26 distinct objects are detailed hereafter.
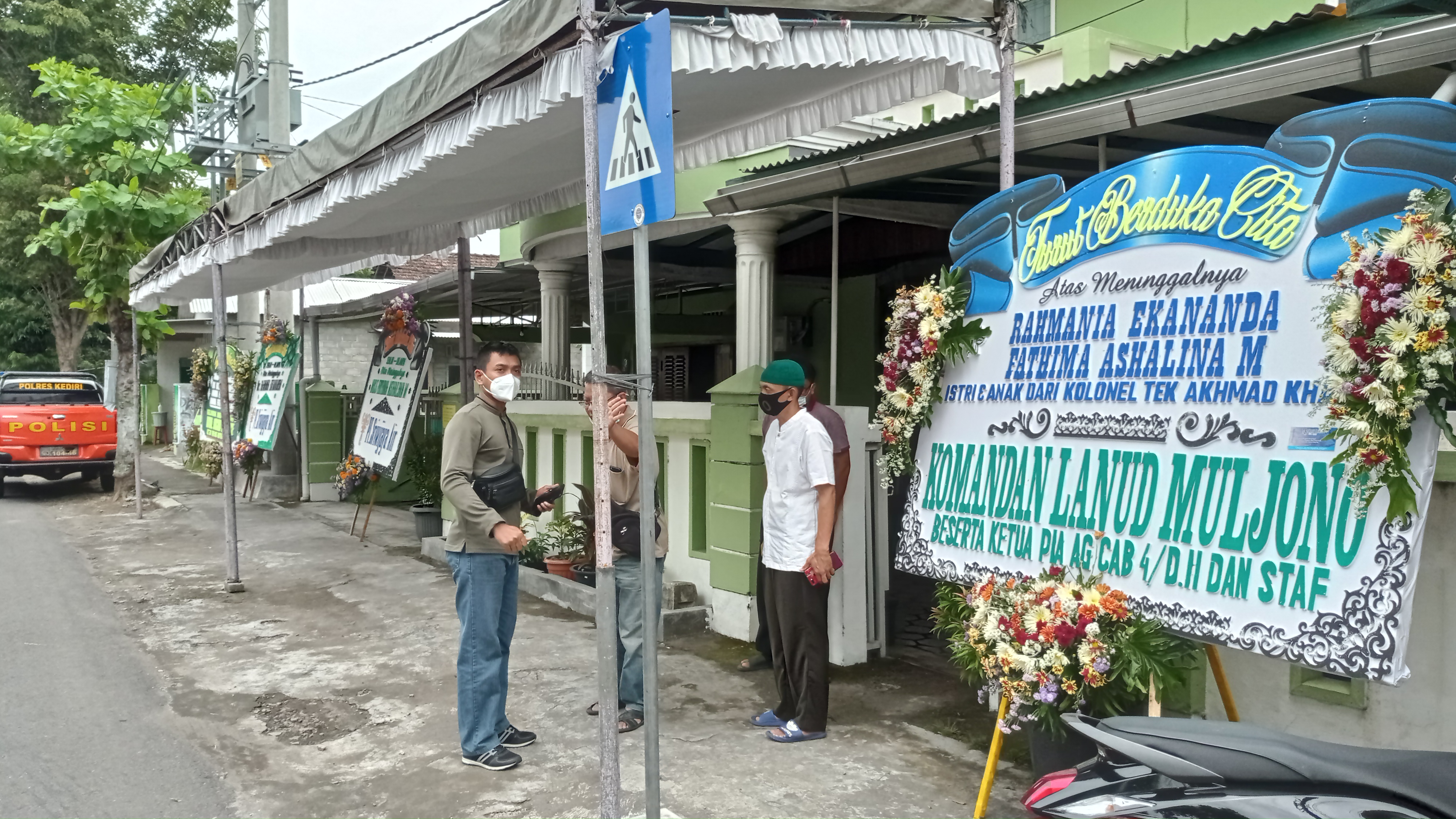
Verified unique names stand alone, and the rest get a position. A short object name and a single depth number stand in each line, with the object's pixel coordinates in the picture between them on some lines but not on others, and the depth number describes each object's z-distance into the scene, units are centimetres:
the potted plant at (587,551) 750
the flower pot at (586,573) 747
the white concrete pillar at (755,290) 786
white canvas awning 390
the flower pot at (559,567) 774
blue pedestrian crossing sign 288
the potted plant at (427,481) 1072
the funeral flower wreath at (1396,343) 266
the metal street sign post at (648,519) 307
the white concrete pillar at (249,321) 1423
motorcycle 214
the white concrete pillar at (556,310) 1103
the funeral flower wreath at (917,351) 416
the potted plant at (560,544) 779
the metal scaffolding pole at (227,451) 841
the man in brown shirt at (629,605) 487
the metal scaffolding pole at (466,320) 846
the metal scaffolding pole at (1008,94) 431
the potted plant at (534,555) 818
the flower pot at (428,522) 1069
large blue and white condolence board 286
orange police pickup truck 1504
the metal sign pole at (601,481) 300
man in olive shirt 448
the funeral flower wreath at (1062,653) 338
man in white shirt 471
